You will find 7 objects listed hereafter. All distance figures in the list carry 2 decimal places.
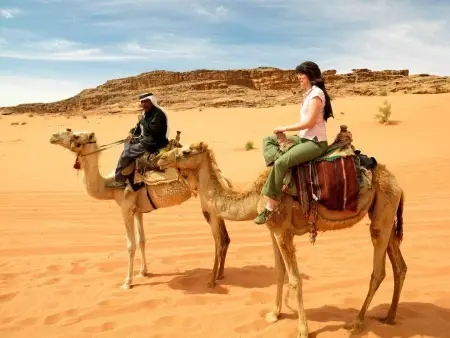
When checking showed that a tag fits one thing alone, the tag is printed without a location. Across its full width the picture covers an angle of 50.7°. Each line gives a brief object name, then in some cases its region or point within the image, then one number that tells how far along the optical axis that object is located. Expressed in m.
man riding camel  7.18
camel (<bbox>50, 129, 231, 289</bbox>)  7.12
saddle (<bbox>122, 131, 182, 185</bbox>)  7.18
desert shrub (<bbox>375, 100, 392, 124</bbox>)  26.60
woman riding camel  4.84
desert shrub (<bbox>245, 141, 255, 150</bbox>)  22.67
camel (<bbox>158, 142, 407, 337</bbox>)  5.05
